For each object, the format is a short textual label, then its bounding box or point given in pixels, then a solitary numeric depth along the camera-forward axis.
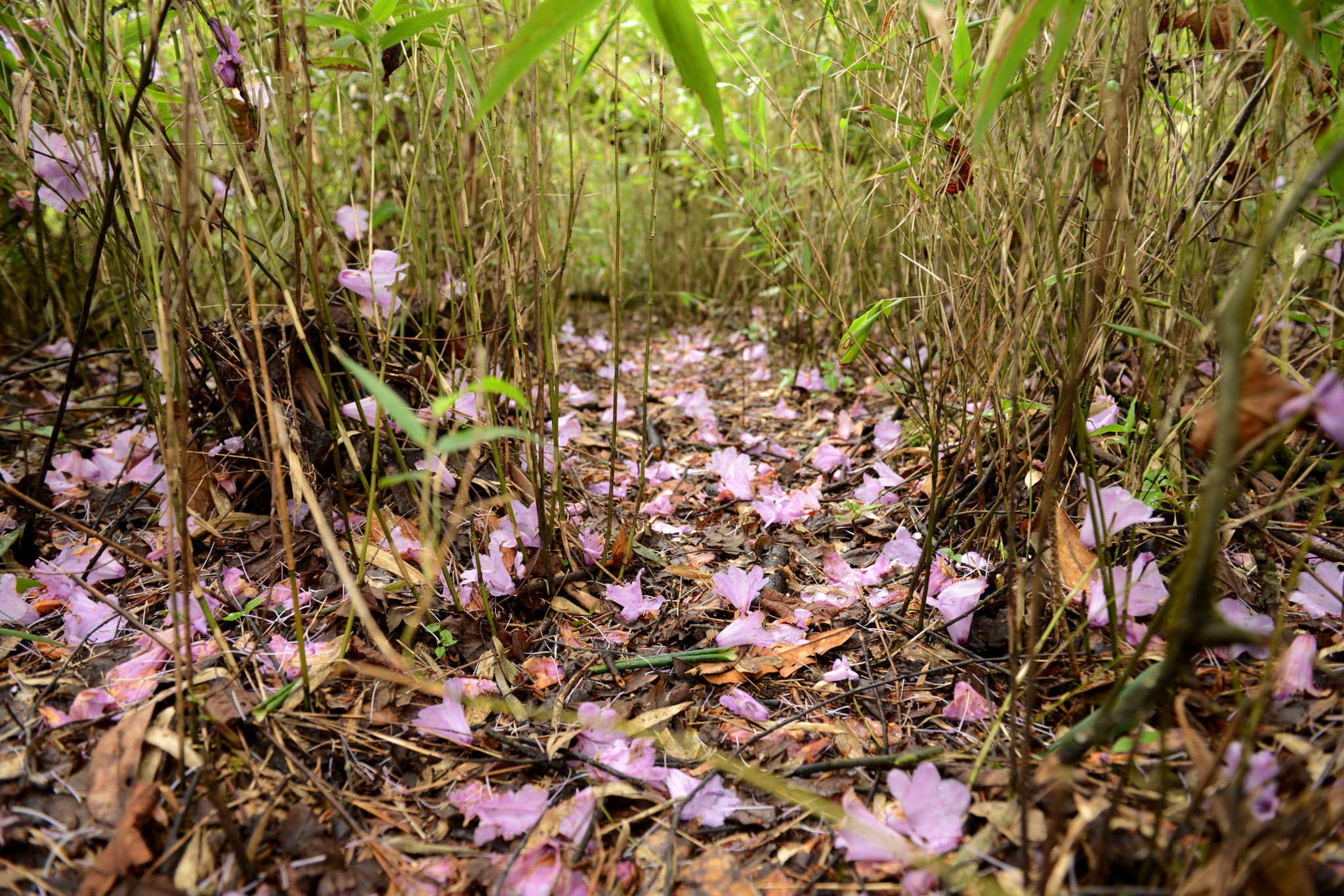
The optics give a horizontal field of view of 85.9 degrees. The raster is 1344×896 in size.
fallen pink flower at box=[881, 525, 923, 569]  1.21
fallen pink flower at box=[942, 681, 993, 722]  0.89
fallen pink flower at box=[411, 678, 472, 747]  0.87
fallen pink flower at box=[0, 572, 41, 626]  0.95
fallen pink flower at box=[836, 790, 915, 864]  0.69
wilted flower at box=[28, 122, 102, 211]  1.18
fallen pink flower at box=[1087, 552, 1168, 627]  0.88
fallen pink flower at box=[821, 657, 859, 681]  1.00
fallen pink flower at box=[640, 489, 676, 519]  1.53
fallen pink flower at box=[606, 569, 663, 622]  1.14
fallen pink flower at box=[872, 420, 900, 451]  1.77
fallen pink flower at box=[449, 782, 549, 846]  0.78
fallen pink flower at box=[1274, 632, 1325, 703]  0.78
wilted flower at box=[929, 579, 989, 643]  1.01
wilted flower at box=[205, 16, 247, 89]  1.00
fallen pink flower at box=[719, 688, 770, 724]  0.94
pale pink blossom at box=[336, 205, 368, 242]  1.48
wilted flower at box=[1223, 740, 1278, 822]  0.64
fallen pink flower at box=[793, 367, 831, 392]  2.39
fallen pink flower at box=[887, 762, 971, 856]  0.72
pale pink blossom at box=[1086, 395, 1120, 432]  1.18
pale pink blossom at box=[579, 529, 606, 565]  1.24
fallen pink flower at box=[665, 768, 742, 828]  0.80
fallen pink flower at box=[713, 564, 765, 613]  1.11
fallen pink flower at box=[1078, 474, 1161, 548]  0.89
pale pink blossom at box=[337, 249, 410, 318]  1.20
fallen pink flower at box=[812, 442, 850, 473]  1.75
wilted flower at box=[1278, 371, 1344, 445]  0.50
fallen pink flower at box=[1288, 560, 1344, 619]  0.93
